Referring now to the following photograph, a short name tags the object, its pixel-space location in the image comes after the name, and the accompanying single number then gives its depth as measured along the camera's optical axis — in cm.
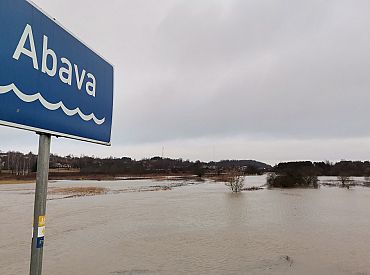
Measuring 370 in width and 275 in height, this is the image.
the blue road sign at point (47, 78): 141
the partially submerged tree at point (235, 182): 3950
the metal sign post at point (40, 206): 161
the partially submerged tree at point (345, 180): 5338
